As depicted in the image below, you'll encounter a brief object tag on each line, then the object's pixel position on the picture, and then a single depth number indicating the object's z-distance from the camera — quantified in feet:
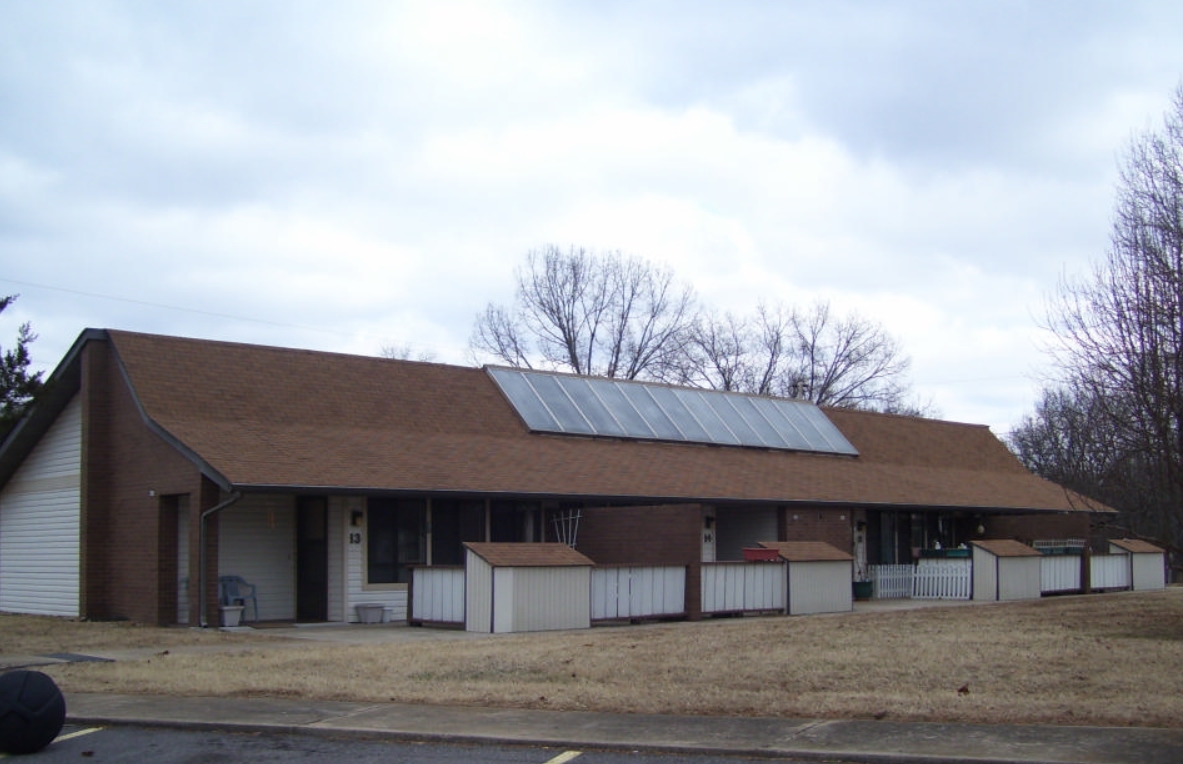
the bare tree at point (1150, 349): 61.62
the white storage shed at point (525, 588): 69.77
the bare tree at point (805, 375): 207.51
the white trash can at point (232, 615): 73.10
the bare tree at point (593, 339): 197.57
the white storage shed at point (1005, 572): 99.66
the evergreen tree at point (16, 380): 66.18
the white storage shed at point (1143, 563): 118.01
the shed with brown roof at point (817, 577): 85.81
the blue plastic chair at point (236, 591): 76.64
